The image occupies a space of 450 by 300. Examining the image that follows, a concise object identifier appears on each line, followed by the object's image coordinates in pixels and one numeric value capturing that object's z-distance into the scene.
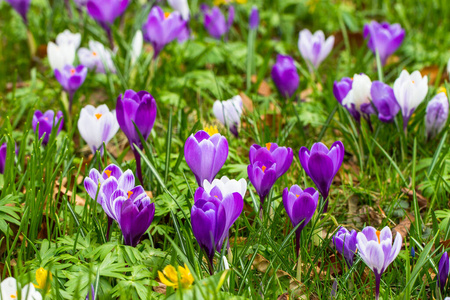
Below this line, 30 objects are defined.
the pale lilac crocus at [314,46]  2.97
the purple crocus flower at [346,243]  1.49
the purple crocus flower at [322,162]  1.53
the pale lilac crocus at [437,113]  2.18
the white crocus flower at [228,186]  1.41
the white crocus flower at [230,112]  2.29
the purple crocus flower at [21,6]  3.58
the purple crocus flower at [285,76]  2.60
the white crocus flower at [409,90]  2.08
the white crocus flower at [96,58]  3.01
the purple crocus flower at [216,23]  3.65
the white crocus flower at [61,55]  2.63
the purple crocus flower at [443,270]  1.38
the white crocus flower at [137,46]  3.00
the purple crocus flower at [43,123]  2.12
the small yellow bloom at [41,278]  1.28
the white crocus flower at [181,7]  3.56
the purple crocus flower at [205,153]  1.54
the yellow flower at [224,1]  4.18
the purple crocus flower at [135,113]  1.74
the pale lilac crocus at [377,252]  1.34
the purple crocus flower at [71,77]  2.47
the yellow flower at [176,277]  1.28
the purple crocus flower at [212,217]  1.30
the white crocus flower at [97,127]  1.90
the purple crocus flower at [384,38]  2.87
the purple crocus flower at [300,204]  1.44
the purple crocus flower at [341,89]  2.20
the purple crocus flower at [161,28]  2.90
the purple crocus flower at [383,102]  2.10
